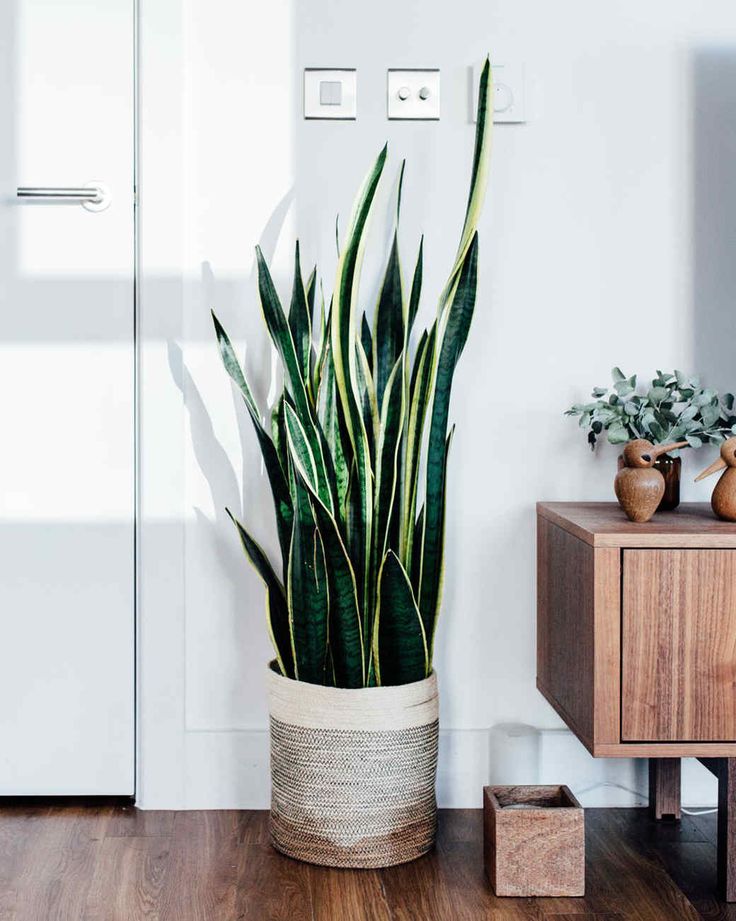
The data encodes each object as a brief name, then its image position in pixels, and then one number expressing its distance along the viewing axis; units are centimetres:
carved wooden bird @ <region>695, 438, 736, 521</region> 154
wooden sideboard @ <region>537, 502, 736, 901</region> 142
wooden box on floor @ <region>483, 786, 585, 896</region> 148
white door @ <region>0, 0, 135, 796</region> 179
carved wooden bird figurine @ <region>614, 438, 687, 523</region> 152
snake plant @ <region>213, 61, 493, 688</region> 153
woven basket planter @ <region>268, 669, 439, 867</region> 155
